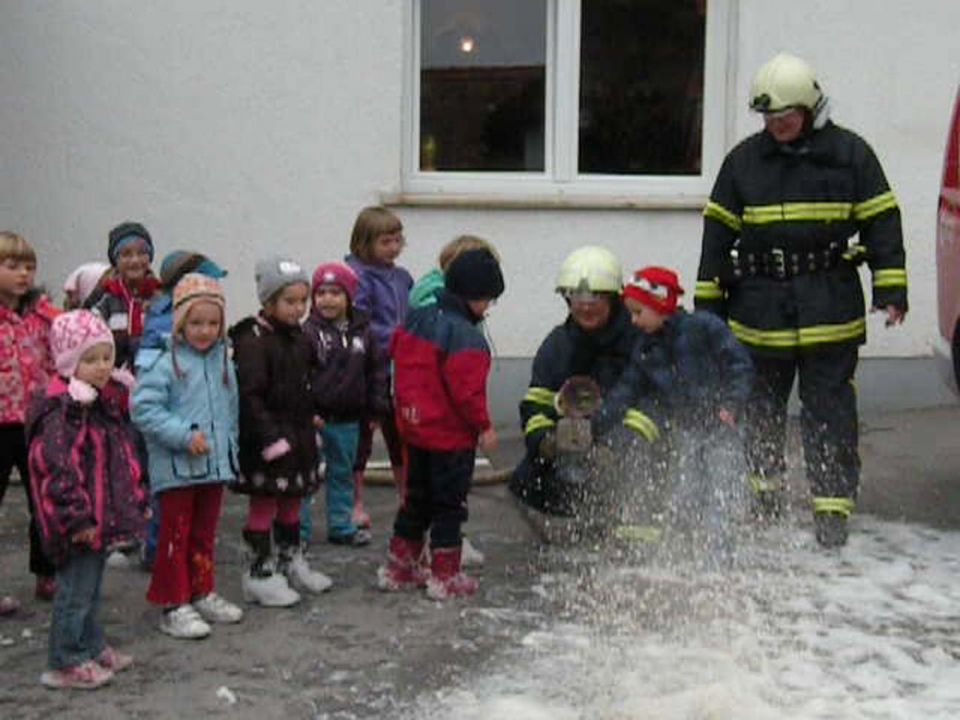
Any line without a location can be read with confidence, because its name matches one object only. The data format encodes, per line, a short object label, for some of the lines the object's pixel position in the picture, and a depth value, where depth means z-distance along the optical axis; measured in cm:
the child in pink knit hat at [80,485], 505
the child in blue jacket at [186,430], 561
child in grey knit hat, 591
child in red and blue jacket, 605
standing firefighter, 682
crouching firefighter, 672
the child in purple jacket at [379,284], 727
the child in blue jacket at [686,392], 665
